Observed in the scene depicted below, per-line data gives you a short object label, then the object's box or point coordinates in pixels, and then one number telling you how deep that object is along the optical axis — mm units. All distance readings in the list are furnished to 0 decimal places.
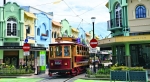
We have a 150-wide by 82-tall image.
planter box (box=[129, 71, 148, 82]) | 16703
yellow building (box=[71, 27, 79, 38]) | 55825
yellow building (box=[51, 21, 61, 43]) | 46031
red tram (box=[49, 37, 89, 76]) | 23328
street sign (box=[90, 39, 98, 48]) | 20922
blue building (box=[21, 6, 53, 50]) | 41125
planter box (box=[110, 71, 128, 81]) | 17172
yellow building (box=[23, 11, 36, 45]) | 37312
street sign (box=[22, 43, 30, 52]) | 25875
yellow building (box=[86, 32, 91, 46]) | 67831
